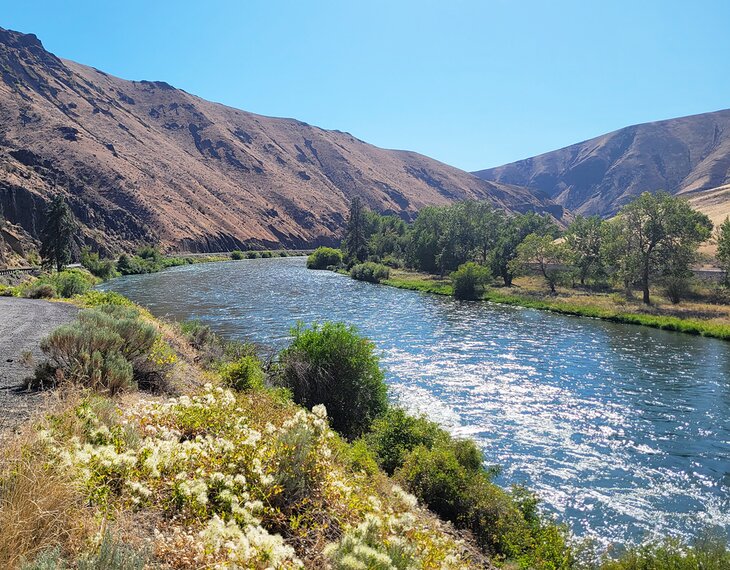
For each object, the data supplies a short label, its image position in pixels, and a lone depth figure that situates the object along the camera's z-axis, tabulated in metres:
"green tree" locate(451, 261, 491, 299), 52.12
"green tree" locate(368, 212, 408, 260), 95.69
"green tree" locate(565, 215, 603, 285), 59.97
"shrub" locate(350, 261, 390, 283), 68.75
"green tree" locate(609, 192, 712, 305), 43.41
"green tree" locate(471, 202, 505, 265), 75.00
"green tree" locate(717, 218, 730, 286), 45.75
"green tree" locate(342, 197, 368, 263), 93.75
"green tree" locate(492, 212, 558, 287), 62.35
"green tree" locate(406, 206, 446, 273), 77.44
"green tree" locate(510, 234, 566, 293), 57.97
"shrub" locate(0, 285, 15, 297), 28.65
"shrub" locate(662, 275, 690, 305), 43.91
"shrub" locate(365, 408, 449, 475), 11.68
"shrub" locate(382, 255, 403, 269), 88.12
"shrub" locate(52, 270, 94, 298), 32.09
